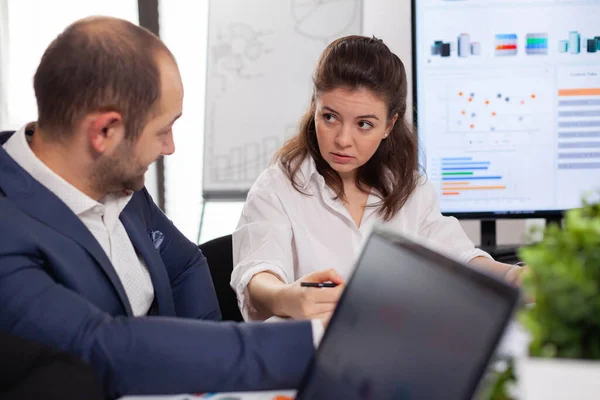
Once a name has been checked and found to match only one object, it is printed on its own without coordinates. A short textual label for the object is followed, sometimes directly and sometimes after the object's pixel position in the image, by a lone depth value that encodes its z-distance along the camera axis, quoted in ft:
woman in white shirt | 6.06
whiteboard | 11.97
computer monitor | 8.18
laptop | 2.02
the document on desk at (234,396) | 3.46
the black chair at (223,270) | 6.36
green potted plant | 1.94
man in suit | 3.50
